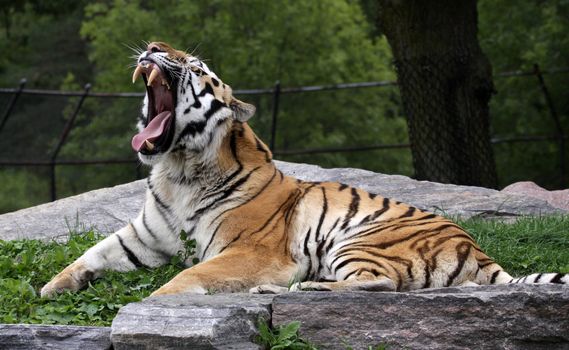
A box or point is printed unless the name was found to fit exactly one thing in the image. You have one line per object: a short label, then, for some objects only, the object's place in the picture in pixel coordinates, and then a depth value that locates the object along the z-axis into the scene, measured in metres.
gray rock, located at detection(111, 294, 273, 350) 8.73
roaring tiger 10.95
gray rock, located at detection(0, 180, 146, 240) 15.61
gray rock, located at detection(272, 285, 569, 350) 9.36
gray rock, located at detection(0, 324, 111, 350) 9.31
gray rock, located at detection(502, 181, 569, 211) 18.48
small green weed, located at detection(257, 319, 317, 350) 9.20
